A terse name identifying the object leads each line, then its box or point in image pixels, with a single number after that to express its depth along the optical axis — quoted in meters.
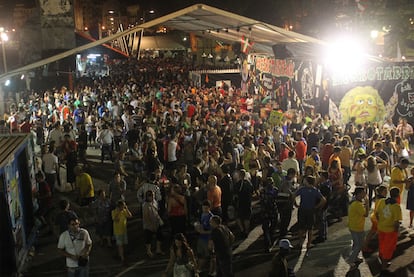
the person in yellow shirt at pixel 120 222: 8.17
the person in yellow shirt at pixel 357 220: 7.85
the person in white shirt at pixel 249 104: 20.73
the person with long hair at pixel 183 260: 6.21
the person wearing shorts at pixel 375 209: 7.87
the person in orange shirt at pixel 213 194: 8.91
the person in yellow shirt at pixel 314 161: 10.69
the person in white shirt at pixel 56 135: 13.84
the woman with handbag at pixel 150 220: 8.35
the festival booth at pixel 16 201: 7.43
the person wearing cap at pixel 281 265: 5.84
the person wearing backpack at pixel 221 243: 6.90
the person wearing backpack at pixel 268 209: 8.62
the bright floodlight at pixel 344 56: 17.19
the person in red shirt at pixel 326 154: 11.81
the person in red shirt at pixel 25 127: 15.08
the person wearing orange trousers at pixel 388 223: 7.57
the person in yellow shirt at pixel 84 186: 10.00
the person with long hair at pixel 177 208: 8.58
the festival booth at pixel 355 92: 17.22
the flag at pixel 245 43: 18.50
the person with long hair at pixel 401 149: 12.32
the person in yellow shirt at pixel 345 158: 11.34
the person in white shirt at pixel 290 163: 10.53
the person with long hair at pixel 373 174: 10.10
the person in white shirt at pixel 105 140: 14.70
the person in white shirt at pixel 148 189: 8.94
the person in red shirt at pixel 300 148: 12.56
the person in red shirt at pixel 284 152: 12.05
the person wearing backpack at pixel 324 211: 9.16
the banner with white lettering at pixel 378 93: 17.17
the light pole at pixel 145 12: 71.21
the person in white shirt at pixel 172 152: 12.76
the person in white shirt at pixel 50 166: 11.41
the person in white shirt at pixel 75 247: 6.79
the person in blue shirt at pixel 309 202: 8.53
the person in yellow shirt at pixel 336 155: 10.60
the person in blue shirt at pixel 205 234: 7.57
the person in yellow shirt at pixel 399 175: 9.65
